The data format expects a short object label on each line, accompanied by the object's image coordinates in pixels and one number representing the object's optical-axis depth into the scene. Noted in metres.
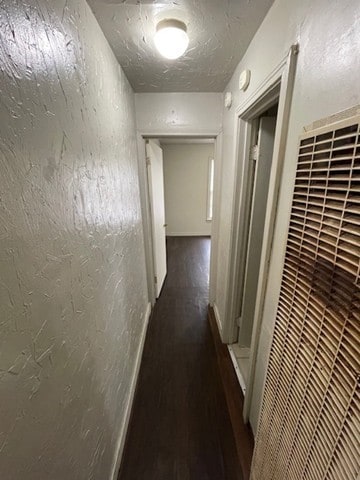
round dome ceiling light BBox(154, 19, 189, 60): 0.99
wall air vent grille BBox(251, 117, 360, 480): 0.48
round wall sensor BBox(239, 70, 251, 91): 1.21
